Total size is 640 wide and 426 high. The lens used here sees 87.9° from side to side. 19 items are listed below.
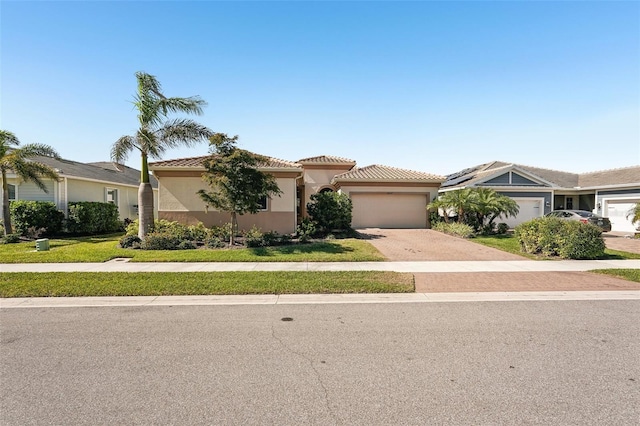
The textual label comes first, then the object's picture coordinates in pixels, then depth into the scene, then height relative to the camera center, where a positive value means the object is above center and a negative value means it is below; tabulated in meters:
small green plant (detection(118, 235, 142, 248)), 13.64 -1.40
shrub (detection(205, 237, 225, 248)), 13.59 -1.45
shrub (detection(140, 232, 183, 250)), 13.24 -1.40
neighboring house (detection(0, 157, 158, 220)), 18.42 +1.29
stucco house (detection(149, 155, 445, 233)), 16.81 +0.97
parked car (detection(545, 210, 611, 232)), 19.91 -0.60
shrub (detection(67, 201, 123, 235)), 18.20 -0.54
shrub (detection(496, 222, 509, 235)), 19.25 -1.26
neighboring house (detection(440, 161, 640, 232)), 22.61 +1.26
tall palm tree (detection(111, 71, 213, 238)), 14.12 +3.30
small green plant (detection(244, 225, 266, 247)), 13.70 -1.31
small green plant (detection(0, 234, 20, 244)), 15.02 -1.39
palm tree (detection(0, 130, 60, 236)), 15.45 +2.09
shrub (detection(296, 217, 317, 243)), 14.93 -1.05
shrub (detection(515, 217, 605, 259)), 11.83 -1.18
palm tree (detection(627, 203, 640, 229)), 17.80 -0.37
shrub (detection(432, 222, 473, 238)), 17.56 -1.20
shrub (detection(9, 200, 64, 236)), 16.42 -0.34
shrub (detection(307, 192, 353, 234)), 16.97 -0.12
